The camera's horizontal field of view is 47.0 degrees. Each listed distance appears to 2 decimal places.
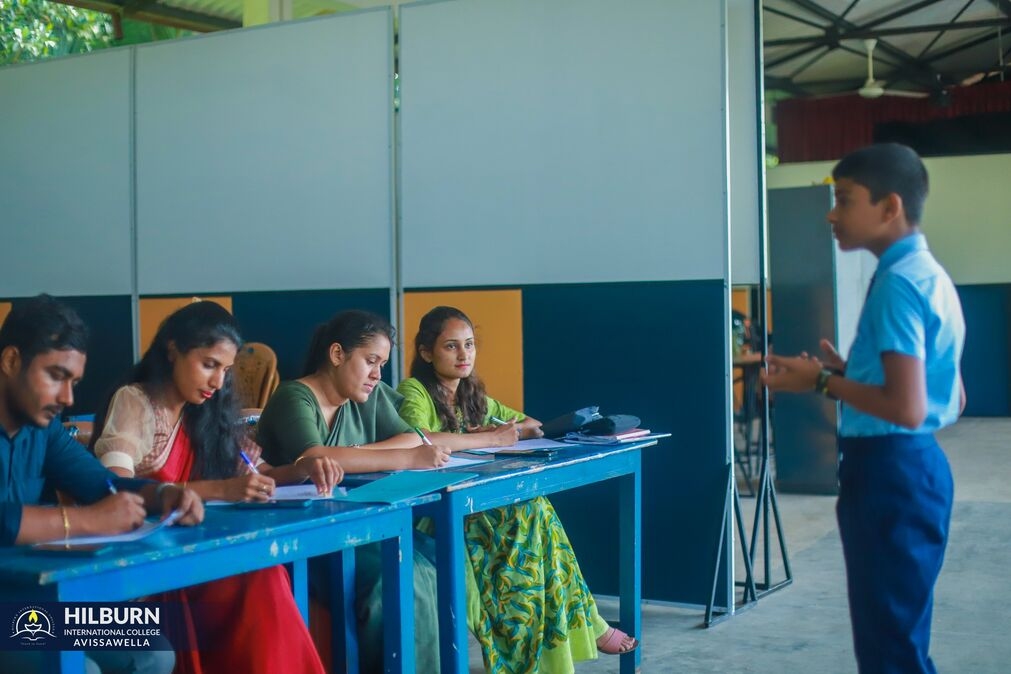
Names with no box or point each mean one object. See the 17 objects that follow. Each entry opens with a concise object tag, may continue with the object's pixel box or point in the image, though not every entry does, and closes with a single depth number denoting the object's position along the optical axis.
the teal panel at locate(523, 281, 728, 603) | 4.25
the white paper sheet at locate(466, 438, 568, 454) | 3.34
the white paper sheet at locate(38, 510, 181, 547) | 1.97
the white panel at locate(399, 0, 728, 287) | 4.22
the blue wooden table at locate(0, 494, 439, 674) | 1.83
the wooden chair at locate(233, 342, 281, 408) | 4.87
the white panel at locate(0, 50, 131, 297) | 5.56
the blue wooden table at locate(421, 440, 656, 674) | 2.77
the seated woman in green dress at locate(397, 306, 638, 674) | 3.25
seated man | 2.01
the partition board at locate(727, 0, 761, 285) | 4.34
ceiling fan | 12.70
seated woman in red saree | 2.48
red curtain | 13.72
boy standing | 2.21
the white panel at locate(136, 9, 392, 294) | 4.88
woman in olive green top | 2.94
